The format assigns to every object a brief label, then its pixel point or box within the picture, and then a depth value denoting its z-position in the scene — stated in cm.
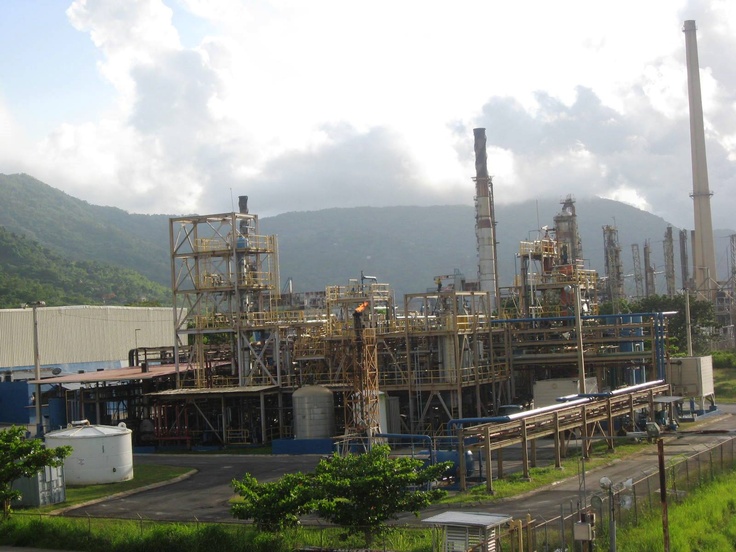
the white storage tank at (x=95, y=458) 4322
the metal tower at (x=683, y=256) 13762
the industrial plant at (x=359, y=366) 5212
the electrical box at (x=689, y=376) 5497
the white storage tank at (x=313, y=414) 5194
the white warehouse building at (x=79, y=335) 8812
